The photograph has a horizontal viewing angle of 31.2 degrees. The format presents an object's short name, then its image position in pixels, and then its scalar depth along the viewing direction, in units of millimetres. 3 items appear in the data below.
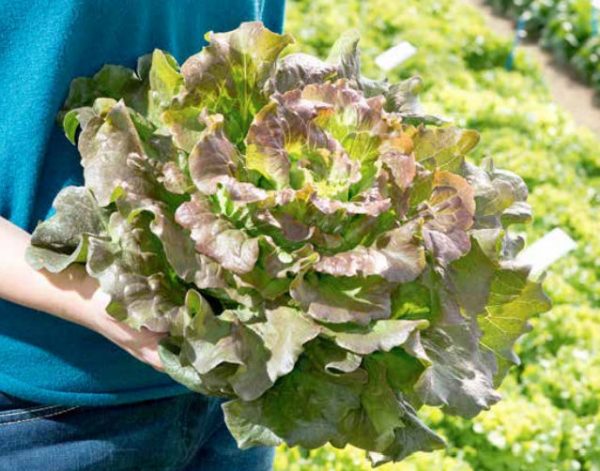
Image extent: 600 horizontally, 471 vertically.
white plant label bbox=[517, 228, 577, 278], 2724
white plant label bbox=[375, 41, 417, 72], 3433
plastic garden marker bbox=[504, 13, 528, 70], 6949
